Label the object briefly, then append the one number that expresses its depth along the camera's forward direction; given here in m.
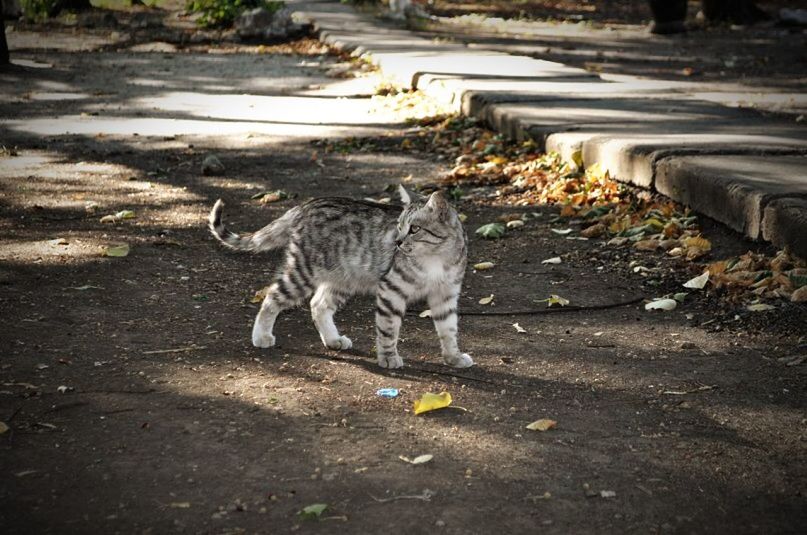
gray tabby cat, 4.59
